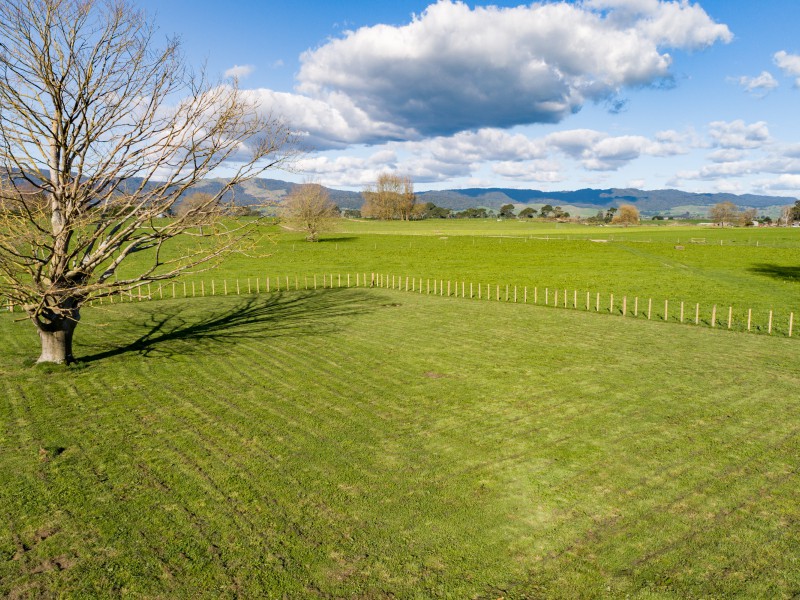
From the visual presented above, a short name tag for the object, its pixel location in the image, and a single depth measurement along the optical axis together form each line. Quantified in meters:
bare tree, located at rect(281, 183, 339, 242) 91.25
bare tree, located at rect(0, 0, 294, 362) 16.05
